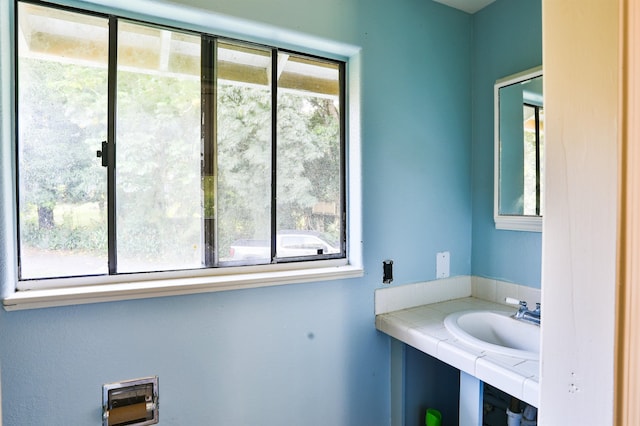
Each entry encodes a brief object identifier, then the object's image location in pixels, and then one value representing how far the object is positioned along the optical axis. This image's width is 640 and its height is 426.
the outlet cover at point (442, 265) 1.84
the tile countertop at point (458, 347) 1.09
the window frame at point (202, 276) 1.12
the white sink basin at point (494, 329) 1.43
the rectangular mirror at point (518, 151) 1.61
